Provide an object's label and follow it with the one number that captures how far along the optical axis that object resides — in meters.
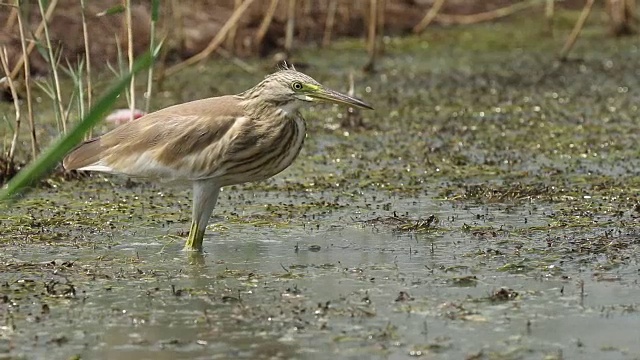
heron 11.20
